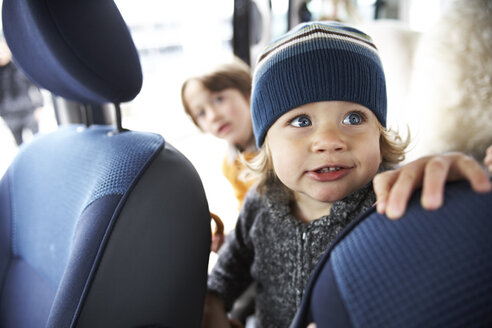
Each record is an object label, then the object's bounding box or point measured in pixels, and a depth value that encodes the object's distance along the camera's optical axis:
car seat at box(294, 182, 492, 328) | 0.32
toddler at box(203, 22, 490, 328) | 0.67
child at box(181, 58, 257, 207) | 1.51
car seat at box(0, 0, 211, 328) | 0.64
